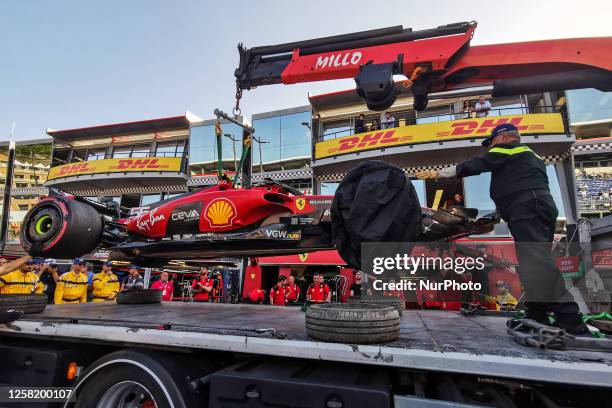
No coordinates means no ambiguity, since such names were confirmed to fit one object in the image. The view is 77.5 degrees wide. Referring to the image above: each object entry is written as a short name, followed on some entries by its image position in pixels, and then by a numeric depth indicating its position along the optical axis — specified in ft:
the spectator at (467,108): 53.70
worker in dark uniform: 9.11
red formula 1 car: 15.11
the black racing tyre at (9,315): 11.33
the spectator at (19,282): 26.61
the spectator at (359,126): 60.39
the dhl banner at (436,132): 49.85
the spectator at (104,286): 32.58
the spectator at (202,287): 38.70
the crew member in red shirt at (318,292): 40.19
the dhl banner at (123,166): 72.43
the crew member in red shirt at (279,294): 41.09
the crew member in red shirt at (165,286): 38.60
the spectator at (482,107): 52.65
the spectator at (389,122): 59.62
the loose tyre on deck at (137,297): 19.29
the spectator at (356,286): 42.71
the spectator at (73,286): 30.99
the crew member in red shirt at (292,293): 42.27
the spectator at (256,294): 34.35
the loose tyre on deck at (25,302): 12.83
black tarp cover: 10.82
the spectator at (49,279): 37.79
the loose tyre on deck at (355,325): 7.93
